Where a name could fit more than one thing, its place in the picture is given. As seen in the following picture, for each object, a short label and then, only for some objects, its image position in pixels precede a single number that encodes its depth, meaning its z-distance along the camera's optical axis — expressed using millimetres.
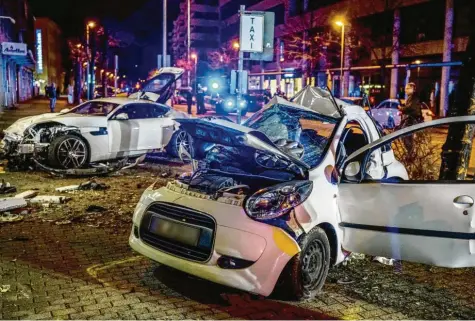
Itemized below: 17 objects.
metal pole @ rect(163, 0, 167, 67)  23344
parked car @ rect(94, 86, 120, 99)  50125
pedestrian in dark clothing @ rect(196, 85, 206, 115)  31780
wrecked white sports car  10461
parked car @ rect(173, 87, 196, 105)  49375
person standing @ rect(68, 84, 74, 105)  37044
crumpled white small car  4113
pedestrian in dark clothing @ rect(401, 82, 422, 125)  9820
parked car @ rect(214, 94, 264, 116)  32688
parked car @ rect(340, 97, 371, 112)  28281
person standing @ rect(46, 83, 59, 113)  28641
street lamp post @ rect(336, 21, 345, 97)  39594
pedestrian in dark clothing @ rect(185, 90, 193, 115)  31072
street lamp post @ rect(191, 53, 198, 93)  38562
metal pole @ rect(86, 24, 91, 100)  36156
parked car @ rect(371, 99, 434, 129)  24388
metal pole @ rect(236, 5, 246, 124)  9773
